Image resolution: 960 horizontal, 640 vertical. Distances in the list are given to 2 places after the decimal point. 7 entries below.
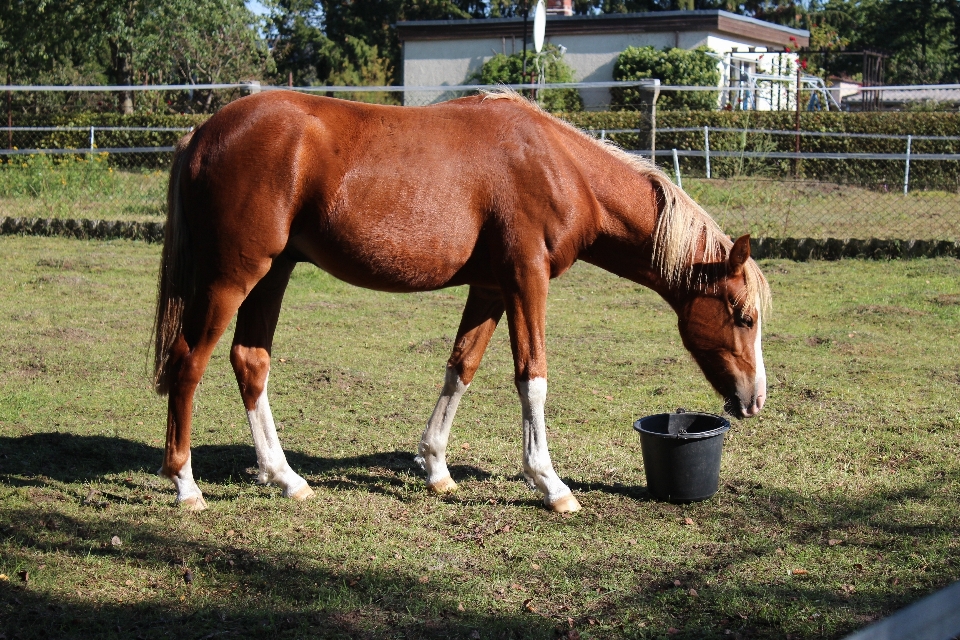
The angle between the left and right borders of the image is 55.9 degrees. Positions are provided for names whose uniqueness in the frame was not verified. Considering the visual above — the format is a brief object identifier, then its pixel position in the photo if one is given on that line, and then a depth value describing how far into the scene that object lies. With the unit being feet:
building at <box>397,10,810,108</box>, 79.56
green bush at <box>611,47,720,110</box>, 75.92
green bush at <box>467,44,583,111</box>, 72.90
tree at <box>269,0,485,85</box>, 127.65
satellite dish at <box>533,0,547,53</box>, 36.83
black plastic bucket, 13.87
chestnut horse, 13.00
